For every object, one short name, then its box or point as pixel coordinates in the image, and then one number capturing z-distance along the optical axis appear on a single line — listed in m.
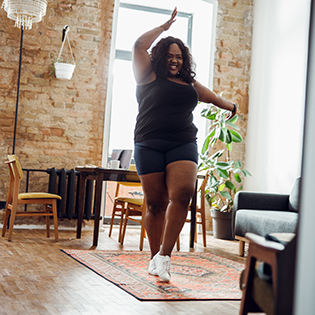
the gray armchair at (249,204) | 3.73
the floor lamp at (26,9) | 4.45
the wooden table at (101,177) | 3.82
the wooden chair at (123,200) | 4.15
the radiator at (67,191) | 4.79
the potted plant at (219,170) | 5.07
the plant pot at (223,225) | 5.16
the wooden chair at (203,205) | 4.51
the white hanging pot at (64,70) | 4.96
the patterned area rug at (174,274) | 2.23
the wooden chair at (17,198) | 3.84
